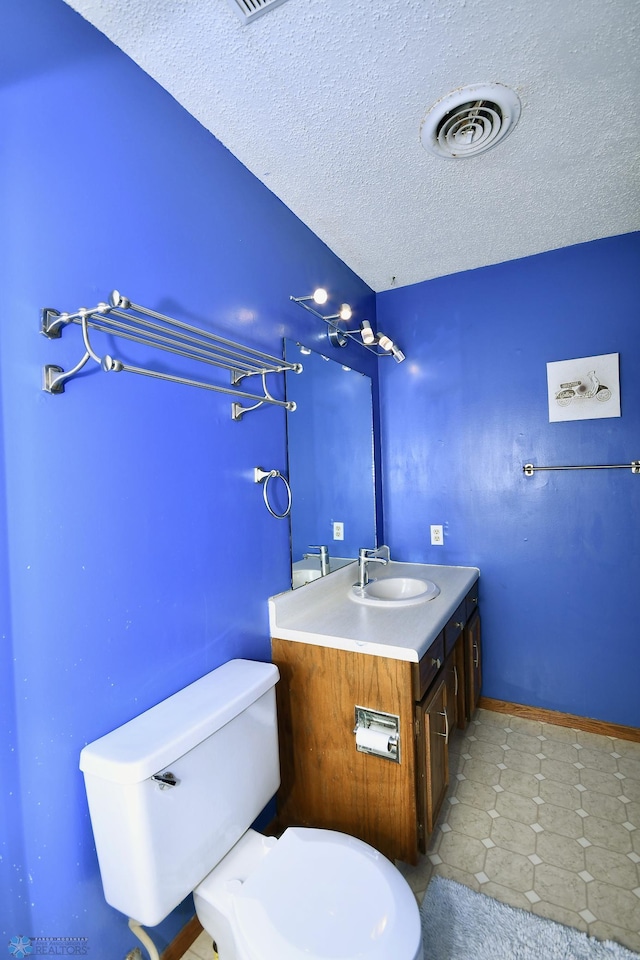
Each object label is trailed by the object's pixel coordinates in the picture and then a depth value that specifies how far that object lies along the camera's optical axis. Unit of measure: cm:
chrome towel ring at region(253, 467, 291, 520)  155
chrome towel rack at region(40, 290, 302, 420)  89
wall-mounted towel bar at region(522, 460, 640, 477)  205
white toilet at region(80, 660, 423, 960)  87
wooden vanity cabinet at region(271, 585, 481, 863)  137
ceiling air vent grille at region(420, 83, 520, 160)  126
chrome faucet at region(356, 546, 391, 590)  202
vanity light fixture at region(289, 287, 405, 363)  188
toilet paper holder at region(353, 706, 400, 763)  136
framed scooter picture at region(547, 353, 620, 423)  208
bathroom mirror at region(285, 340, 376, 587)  179
